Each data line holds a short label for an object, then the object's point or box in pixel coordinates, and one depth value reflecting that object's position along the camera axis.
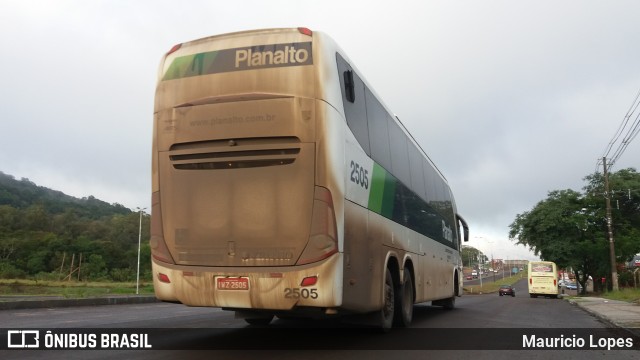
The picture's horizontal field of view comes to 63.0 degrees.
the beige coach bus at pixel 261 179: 6.53
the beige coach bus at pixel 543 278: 44.56
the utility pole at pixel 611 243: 36.66
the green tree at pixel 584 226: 46.81
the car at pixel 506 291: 51.81
